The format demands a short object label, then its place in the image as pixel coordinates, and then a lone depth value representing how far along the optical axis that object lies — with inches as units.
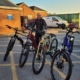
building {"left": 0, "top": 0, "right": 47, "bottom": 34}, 389.4
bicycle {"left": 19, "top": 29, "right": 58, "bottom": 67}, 112.6
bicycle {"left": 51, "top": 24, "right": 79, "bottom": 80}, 82.3
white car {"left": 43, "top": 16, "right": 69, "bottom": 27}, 521.9
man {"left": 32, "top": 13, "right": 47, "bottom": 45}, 153.8
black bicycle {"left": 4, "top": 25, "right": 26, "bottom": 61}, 130.3
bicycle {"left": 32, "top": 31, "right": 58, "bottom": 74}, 101.3
